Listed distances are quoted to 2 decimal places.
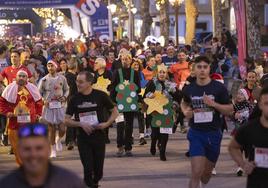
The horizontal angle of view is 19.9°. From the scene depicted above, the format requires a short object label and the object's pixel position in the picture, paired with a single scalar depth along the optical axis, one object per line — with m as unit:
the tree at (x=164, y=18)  44.56
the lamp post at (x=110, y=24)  27.65
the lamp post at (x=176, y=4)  38.01
